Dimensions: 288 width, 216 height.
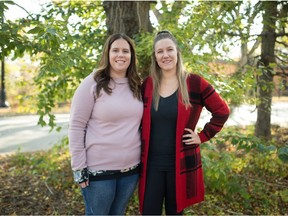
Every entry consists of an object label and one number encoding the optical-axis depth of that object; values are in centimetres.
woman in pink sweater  205
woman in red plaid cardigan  218
